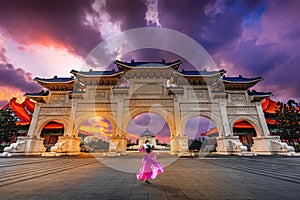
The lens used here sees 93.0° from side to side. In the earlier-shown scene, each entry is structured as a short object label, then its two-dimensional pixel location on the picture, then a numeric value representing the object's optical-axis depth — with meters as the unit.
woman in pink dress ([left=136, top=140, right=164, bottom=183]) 3.89
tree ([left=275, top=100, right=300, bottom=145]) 15.36
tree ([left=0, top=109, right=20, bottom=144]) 16.30
